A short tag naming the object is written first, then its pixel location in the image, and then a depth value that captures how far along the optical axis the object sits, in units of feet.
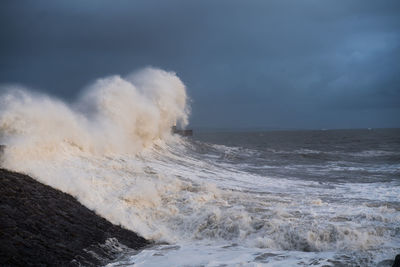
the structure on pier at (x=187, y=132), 190.70
